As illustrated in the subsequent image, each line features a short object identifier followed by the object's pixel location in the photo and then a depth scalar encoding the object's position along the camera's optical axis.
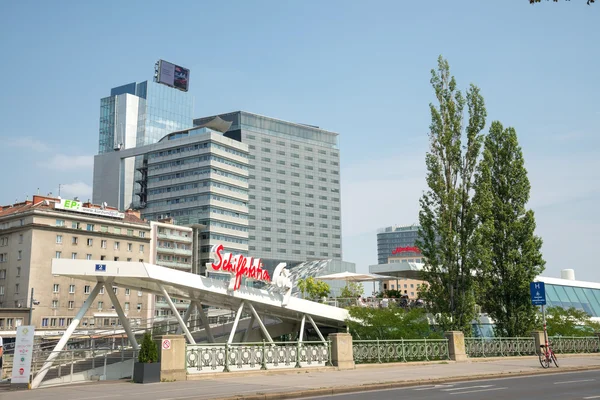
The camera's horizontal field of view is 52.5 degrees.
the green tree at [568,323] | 46.44
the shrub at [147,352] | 22.33
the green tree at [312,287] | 88.06
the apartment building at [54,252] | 91.19
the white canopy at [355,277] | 51.00
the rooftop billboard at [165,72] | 195.75
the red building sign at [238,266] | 32.66
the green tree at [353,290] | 75.94
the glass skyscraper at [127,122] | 193.12
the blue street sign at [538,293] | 33.97
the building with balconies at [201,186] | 133.25
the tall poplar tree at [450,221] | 38.56
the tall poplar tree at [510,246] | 43.59
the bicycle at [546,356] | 30.47
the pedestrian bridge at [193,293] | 29.86
